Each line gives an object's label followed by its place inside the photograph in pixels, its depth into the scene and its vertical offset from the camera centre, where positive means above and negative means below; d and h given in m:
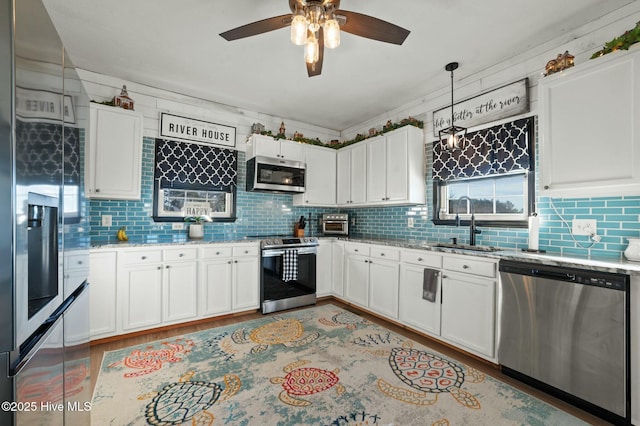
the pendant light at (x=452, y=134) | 2.73 +0.88
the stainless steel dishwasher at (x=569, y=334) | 1.73 -0.80
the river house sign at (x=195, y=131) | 3.54 +1.07
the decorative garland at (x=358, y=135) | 3.58 +1.12
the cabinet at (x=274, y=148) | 3.92 +0.92
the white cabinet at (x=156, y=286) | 2.85 -0.76
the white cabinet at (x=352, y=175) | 4.11 +0.58
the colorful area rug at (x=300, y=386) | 1.78 -1.24
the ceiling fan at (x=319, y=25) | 1.69 +1.18
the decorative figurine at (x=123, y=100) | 3.11 +1.23
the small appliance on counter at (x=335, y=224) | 4.44 -0.16
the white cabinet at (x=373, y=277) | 3.28 -0.78
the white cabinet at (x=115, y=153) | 2.88 +0.62
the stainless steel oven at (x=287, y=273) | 3.61 -0.78
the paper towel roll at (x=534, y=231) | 2.43 -0.14
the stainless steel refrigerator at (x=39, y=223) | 0.65 -0.03
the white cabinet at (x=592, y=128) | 1.84 +0.60
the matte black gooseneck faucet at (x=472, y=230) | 2.94 -0.16
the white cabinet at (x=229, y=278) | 3.29 -0.77
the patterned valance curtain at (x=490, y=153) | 2.67 +0.63
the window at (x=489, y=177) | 2.69 +0.39
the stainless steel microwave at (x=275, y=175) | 3.85 +0.54
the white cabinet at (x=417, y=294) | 2.81 -0.84
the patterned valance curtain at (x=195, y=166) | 3.53 +0.62
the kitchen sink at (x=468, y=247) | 2.70 -0.32
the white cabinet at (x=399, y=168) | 3.47 +0.58
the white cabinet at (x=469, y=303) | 2.38 -0.78
